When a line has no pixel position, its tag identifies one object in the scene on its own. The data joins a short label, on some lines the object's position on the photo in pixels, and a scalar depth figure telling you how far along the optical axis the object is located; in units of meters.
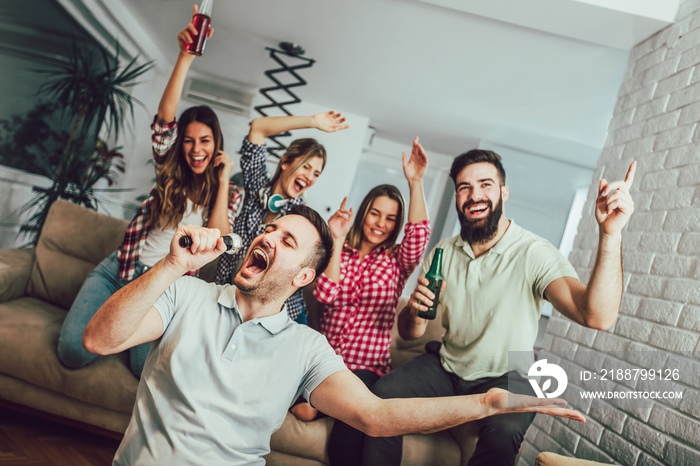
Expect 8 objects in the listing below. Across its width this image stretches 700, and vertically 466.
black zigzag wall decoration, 4.04
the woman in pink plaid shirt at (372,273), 1.98
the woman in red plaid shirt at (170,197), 1.98
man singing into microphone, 1.05
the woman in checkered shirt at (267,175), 2.20
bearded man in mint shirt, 1.47
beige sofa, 1.80
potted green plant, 3.28
